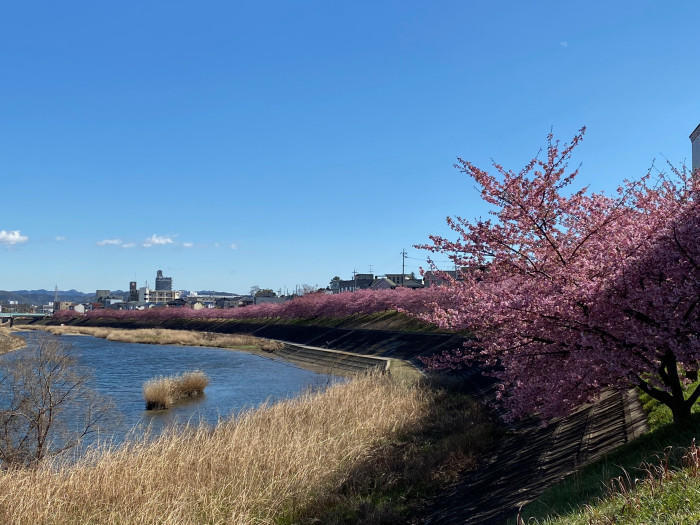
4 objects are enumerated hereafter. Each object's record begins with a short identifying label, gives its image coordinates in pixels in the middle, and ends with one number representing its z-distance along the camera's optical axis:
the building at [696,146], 38.34
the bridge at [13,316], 173.55
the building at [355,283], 167.12
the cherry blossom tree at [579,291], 9.28
